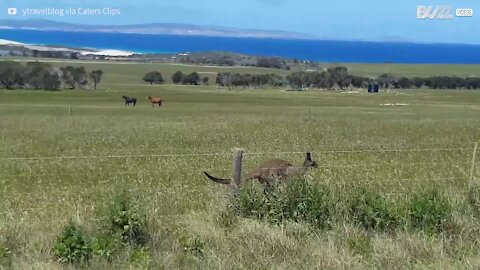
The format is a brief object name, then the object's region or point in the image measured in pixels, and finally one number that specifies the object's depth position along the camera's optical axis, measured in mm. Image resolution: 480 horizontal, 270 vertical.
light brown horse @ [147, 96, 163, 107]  56697
